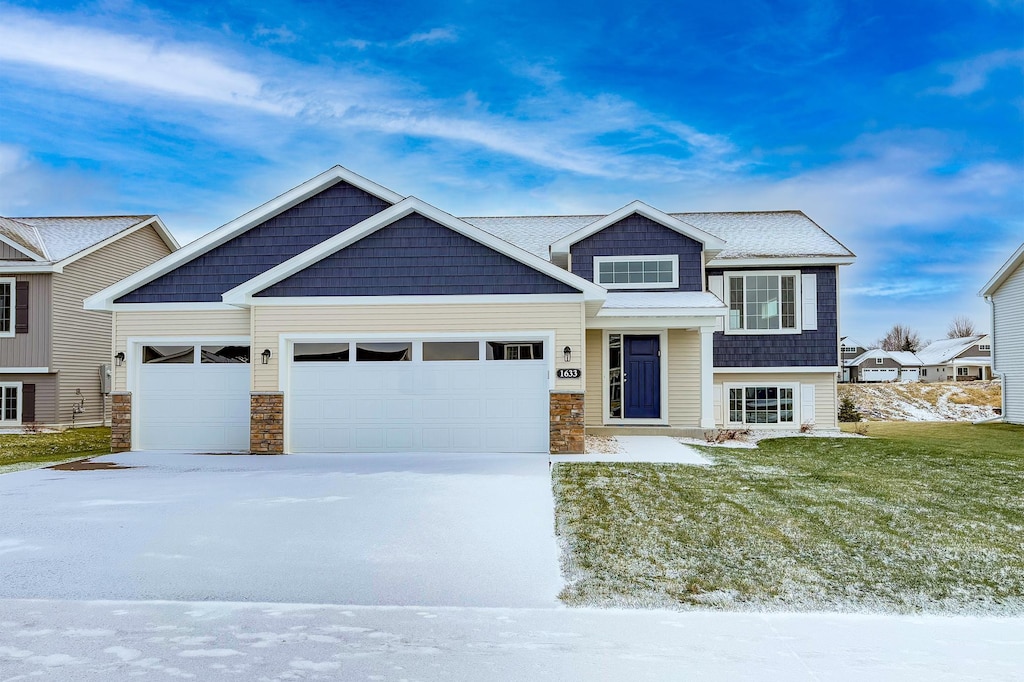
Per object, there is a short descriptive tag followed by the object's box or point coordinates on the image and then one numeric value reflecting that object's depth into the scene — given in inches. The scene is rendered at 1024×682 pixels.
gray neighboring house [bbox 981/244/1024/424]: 815.7
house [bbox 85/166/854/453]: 490.9
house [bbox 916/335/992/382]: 2453.2
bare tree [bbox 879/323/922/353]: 3347.9
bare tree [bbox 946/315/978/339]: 3249.8
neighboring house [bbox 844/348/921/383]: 2746.1
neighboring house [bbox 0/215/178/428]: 743.1
